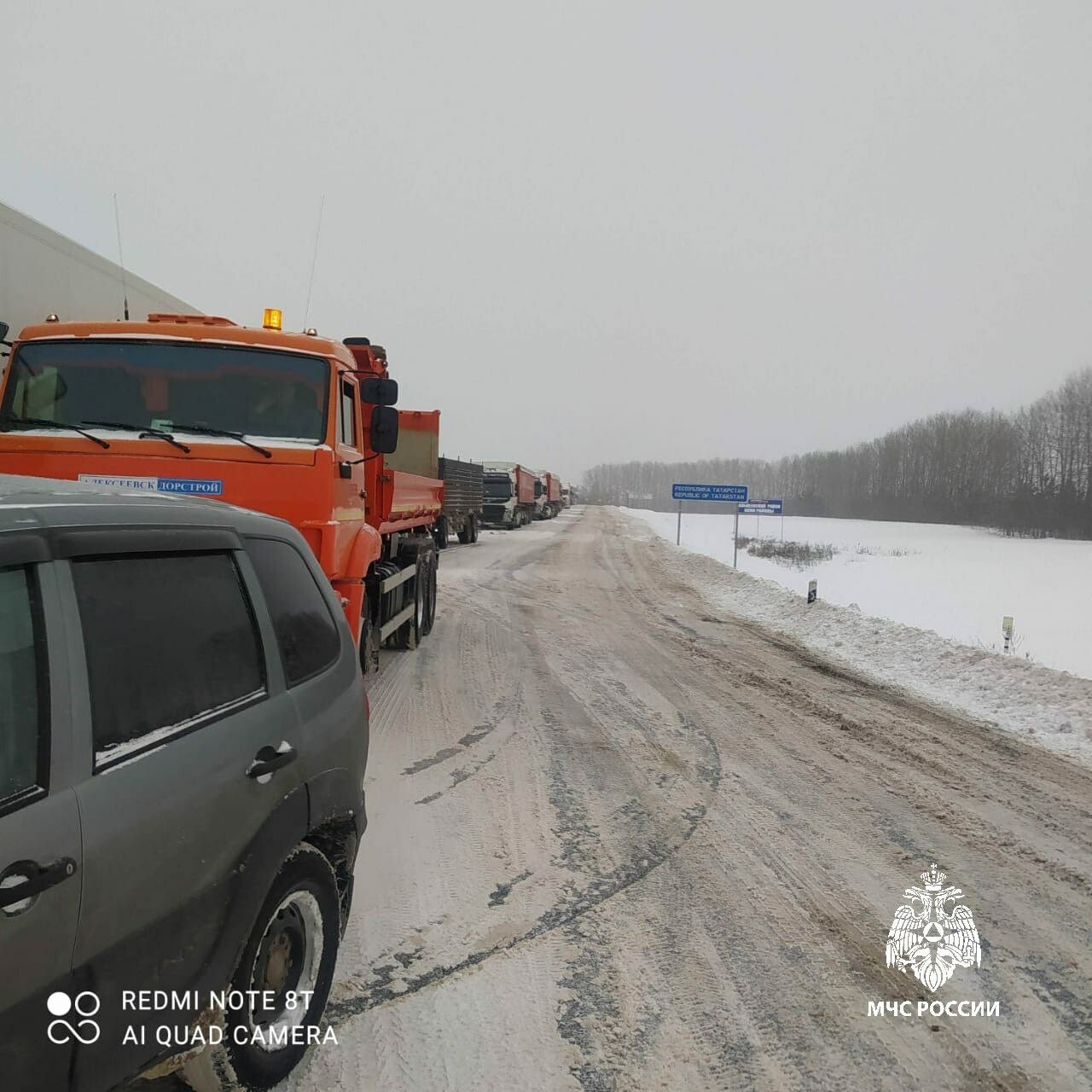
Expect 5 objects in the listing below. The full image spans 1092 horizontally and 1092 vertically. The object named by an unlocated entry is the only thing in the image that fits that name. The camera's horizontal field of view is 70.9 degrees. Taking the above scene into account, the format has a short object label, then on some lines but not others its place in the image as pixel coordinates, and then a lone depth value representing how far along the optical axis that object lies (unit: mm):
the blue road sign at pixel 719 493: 23750
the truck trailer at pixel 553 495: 60938
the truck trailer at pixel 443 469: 13586
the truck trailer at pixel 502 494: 37000
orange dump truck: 5016
